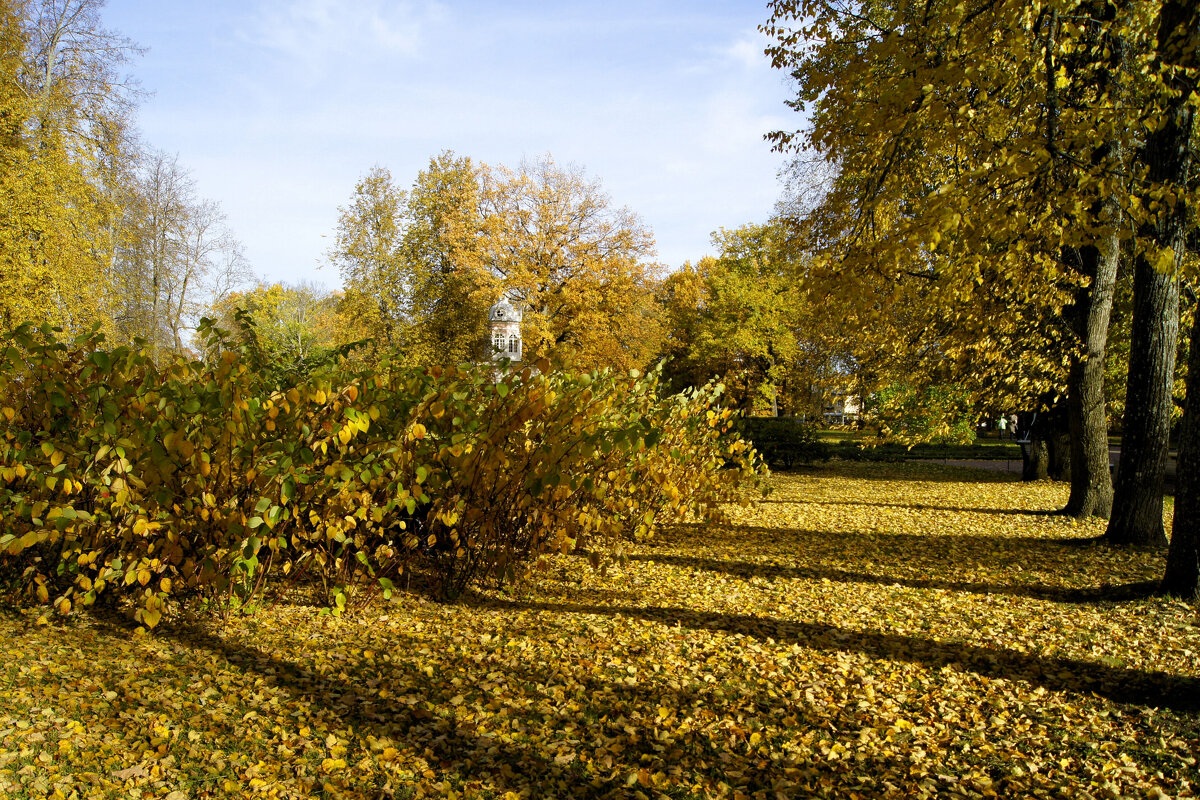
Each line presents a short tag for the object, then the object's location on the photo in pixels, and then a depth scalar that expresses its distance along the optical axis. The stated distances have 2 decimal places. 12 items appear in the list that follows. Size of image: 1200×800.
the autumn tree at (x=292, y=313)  32.91
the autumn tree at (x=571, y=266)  27.11
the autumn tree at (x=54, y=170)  16.22
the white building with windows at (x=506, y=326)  28.12
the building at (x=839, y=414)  47.38
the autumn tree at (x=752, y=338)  27.97
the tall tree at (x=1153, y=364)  6.52
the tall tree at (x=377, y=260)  29.28
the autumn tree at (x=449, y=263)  26.91
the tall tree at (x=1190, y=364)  4.76
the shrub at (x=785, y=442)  17.98
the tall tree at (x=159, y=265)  27.00
